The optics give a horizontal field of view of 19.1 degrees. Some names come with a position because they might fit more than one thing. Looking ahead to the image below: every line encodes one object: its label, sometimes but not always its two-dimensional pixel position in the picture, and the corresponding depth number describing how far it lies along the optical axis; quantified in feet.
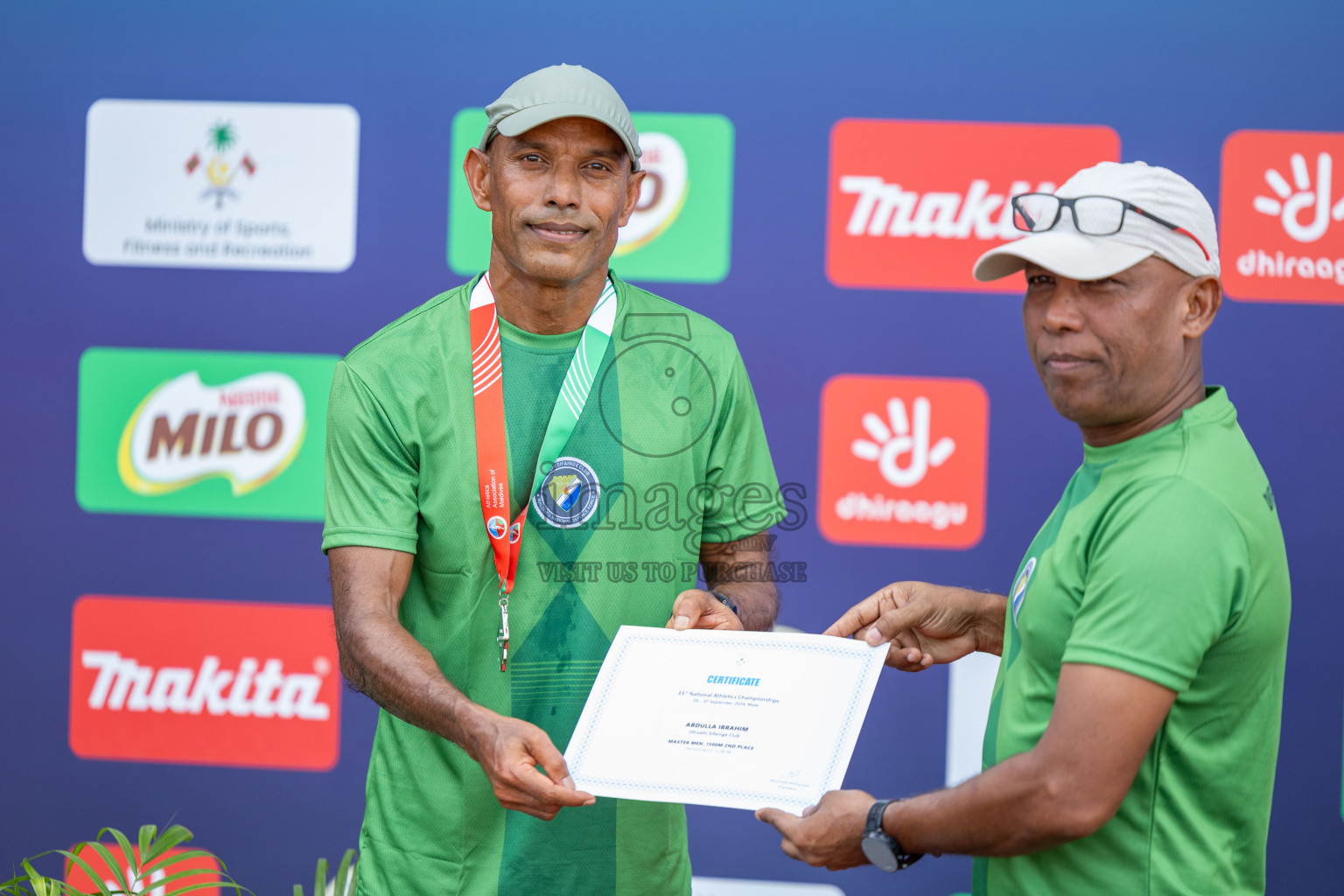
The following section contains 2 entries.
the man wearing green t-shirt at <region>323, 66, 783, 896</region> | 14.44
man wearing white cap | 13.12
